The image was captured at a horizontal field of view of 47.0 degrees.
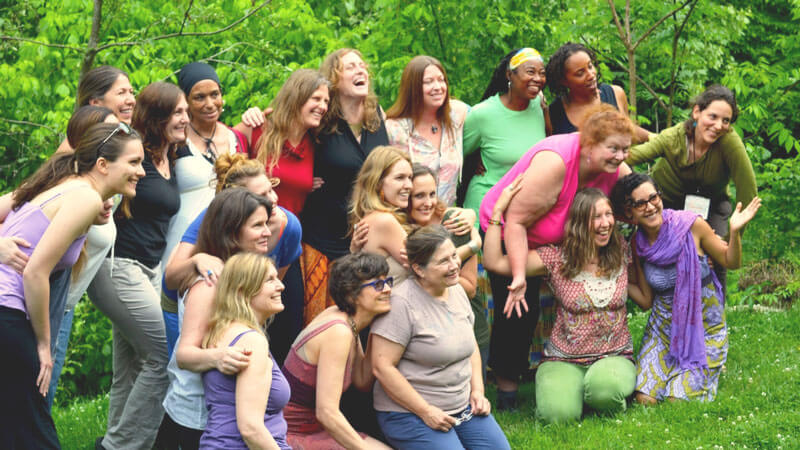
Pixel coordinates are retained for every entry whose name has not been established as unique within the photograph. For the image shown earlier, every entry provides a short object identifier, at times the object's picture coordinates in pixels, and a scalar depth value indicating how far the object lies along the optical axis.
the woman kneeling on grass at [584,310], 5.92
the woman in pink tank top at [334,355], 4.61
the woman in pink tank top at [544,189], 5.82
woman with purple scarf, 6.12
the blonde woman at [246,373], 3.91
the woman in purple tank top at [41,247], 4.02
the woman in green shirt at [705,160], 6.38
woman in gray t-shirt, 4.93
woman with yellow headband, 6.32
